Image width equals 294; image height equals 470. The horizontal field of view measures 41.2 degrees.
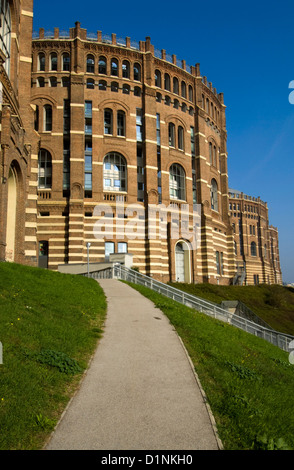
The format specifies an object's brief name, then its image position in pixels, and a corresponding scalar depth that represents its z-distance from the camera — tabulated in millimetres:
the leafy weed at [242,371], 8789
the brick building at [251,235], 85250
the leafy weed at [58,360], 8156
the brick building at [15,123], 20688
